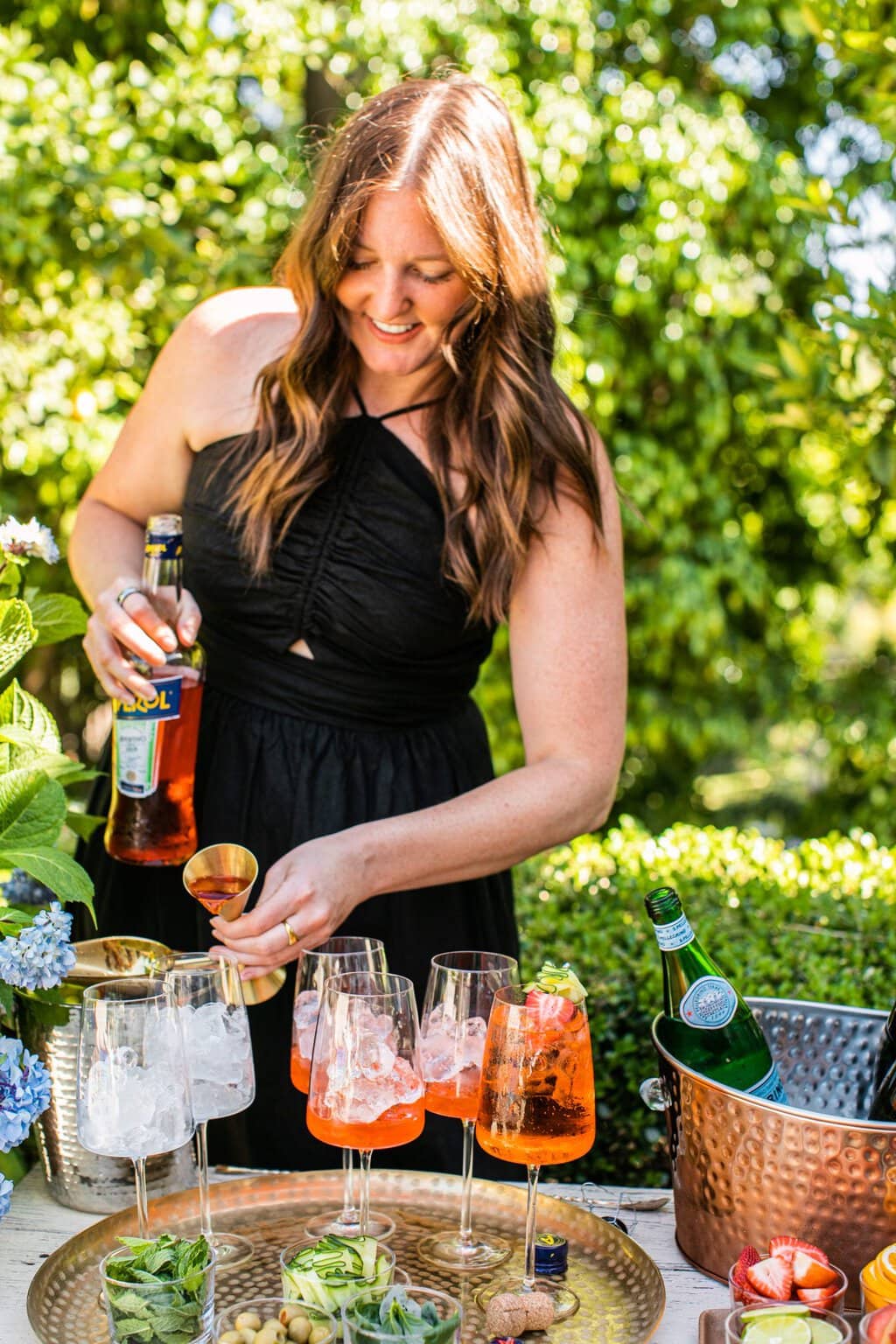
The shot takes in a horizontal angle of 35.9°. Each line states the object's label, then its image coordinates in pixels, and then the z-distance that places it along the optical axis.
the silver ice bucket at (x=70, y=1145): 1.58
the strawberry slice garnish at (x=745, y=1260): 1.31
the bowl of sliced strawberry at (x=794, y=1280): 1.23
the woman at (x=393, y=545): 1.97
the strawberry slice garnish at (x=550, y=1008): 1.35
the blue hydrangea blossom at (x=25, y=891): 2.13
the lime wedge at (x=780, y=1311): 1.15
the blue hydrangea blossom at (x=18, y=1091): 1.35
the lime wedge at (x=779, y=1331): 1.13
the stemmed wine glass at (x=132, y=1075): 1.30
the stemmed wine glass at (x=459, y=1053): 1.48
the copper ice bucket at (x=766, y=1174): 1.33
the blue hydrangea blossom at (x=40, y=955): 1.42
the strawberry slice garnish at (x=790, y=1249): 1.27
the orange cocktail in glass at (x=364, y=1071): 1.37
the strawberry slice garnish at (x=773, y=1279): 1.24
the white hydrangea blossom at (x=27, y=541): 1.67
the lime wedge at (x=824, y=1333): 1.14
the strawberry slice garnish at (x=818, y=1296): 1.23
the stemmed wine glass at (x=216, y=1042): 1.44
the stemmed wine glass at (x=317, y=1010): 1.50
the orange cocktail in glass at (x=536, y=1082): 1.34
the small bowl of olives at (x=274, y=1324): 1.18
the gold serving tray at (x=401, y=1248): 1.35
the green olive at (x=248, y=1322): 1.20
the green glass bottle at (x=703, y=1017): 1.58
